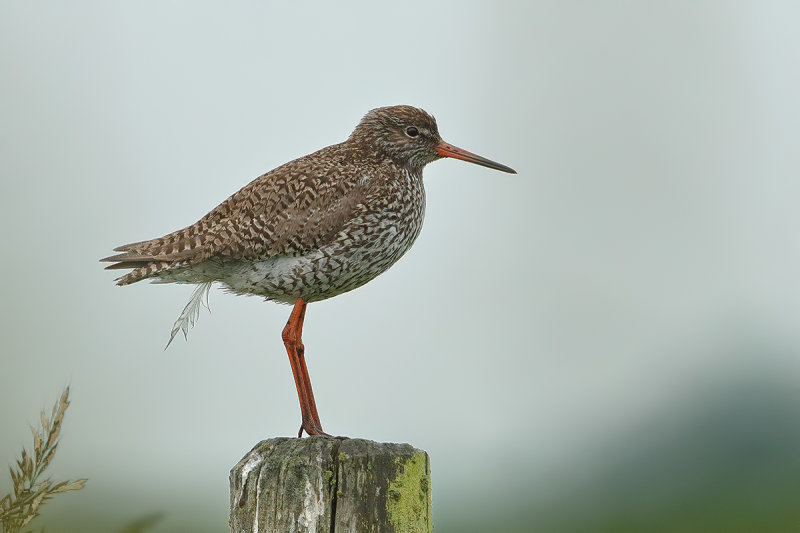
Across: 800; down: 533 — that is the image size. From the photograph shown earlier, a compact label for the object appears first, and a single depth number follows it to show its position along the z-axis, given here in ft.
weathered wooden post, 28.68
